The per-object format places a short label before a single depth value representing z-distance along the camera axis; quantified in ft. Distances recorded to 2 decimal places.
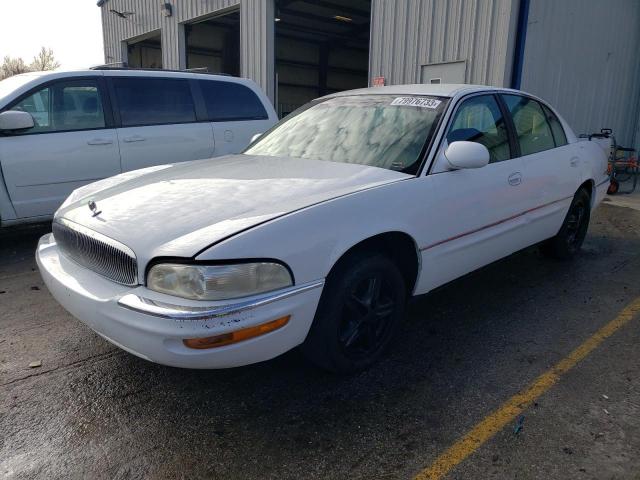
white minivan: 15.74
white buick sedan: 7.06
